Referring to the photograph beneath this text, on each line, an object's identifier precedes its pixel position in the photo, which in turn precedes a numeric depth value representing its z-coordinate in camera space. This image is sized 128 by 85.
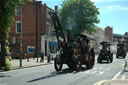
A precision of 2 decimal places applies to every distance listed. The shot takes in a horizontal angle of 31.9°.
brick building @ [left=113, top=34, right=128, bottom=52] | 160.43
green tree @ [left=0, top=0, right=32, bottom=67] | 16.72
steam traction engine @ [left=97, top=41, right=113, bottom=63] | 30.39
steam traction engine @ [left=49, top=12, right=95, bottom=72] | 16.86
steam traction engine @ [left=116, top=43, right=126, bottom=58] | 46.56
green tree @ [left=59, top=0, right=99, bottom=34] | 42.38
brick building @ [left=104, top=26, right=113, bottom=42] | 128.88
